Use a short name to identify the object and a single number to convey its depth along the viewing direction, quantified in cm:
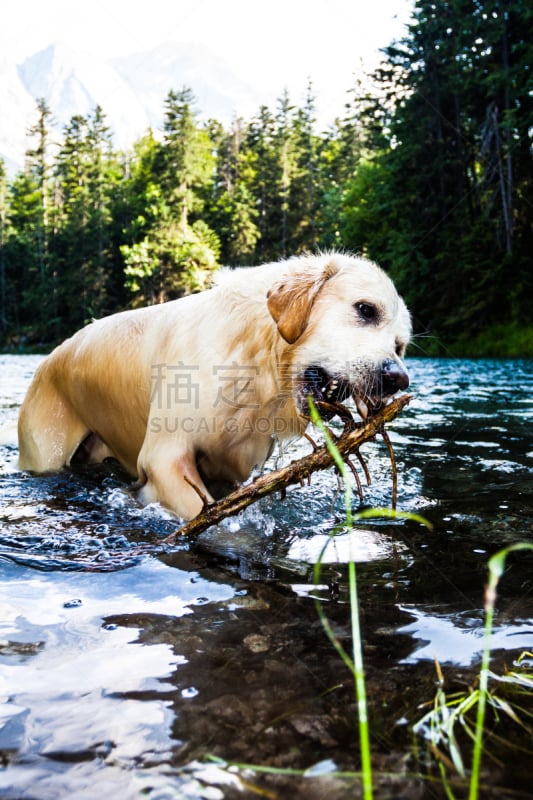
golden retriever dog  146
